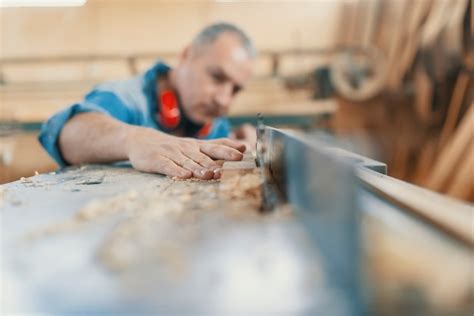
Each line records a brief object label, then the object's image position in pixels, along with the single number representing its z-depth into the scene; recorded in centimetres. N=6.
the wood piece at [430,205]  47
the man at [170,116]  113
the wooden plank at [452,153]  290
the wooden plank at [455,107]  313
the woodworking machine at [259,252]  40
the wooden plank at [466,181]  278
